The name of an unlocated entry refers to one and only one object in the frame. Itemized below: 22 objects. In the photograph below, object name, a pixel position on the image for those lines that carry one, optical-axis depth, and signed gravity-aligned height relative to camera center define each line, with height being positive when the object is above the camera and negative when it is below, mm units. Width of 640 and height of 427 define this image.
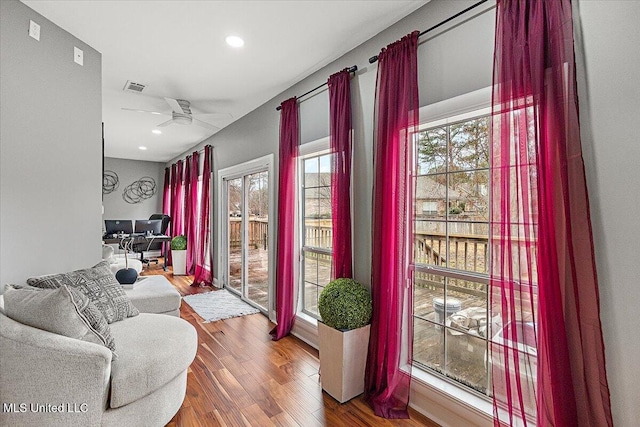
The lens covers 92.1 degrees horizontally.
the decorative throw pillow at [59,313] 1677 -479
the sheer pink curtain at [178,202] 7113 +573
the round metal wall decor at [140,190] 8562 +1028
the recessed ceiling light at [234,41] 2584 +1572
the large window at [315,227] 3203 -26
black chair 7164 -446
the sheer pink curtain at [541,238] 1414 -81
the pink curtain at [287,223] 3365 +21
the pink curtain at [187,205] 6429 +451
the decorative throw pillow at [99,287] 2116 -438
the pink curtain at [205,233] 5703 -134
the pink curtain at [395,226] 2107 -17
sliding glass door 4426 -116
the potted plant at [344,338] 2234 -839
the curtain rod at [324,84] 2615 +1361
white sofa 1541 -810
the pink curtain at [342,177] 2641 +404
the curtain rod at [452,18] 1825 +1291
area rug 4109 -1163
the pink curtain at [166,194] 8124 +879
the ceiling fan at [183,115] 3904 +1432
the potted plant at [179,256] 6527 -628
